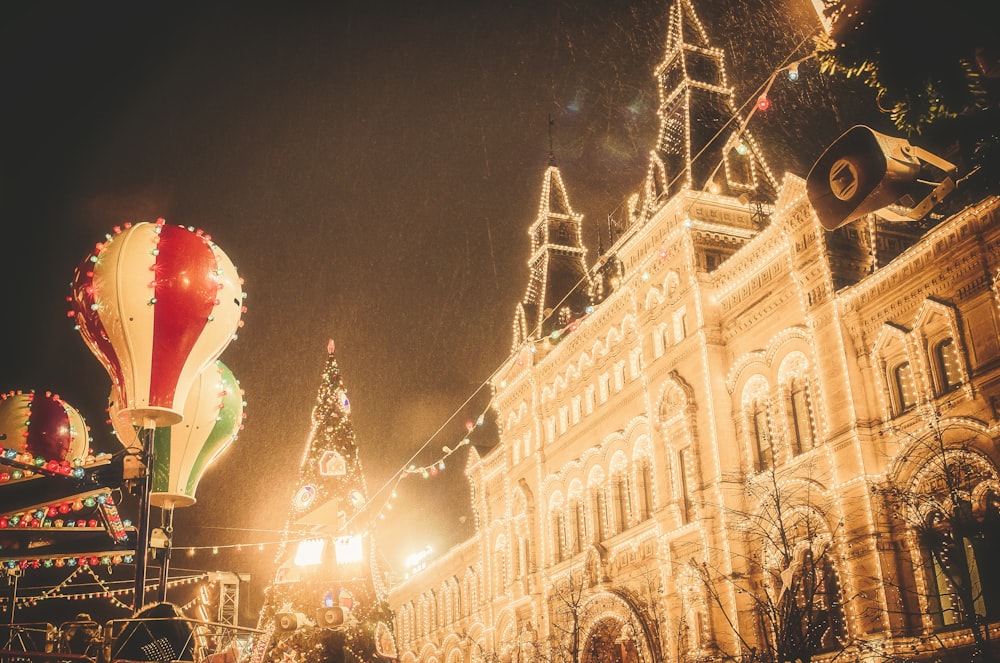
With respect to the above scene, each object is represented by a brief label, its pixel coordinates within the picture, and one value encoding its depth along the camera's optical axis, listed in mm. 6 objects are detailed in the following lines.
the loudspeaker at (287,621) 21109
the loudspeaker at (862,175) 4246
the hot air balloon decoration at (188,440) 13414
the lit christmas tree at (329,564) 27141
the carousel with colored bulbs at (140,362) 9422
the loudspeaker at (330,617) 21906
